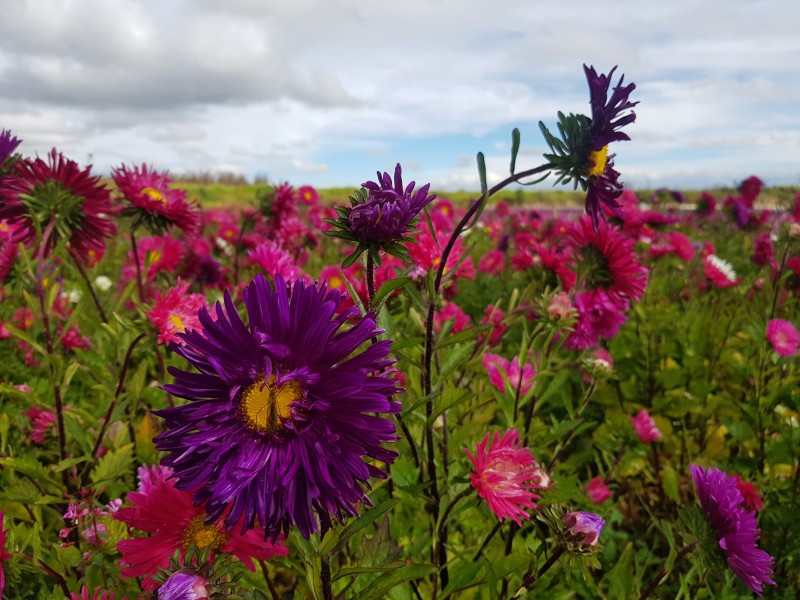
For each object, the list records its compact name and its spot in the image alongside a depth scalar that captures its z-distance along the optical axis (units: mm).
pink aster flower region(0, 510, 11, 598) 326
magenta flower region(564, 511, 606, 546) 328
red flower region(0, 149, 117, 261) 480
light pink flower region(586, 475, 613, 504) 594
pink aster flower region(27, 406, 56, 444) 589
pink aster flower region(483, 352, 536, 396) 549
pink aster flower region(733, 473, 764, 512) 541
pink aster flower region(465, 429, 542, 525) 335
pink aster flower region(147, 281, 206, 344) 442
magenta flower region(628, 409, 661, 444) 655
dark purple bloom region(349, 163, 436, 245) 288
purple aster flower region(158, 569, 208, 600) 246
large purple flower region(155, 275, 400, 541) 246
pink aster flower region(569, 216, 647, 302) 540
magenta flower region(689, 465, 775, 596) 360
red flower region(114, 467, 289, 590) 309
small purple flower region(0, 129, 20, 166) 471
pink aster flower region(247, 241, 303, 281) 502
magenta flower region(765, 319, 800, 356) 734
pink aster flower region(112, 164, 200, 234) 564
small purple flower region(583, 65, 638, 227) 347
